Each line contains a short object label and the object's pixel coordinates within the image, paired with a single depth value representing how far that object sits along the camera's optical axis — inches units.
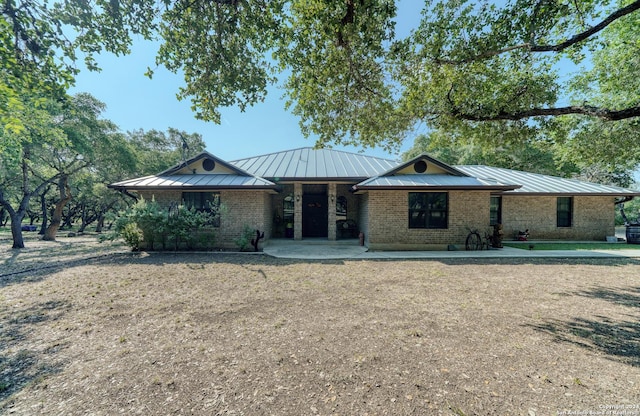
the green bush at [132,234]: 404.8
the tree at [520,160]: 976.3
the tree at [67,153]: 543.5
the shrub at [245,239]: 422.9
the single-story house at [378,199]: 438.3
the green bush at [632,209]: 1222.3
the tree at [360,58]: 205.0
